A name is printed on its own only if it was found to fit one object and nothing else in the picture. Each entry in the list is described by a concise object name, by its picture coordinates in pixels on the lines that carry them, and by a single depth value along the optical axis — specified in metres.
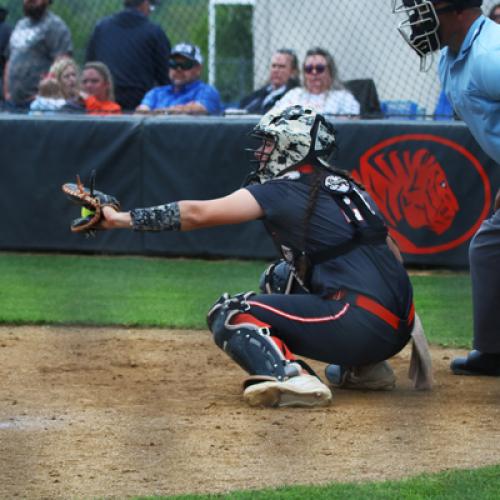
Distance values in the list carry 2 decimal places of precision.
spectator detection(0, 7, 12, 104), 22.61
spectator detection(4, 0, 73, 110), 20.89
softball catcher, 9.25
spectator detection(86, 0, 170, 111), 20.61
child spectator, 19.36
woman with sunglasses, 17.70
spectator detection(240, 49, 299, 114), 18.84
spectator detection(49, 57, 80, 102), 19.50
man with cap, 19.30
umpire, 9.09
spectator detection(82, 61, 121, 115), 19.25
